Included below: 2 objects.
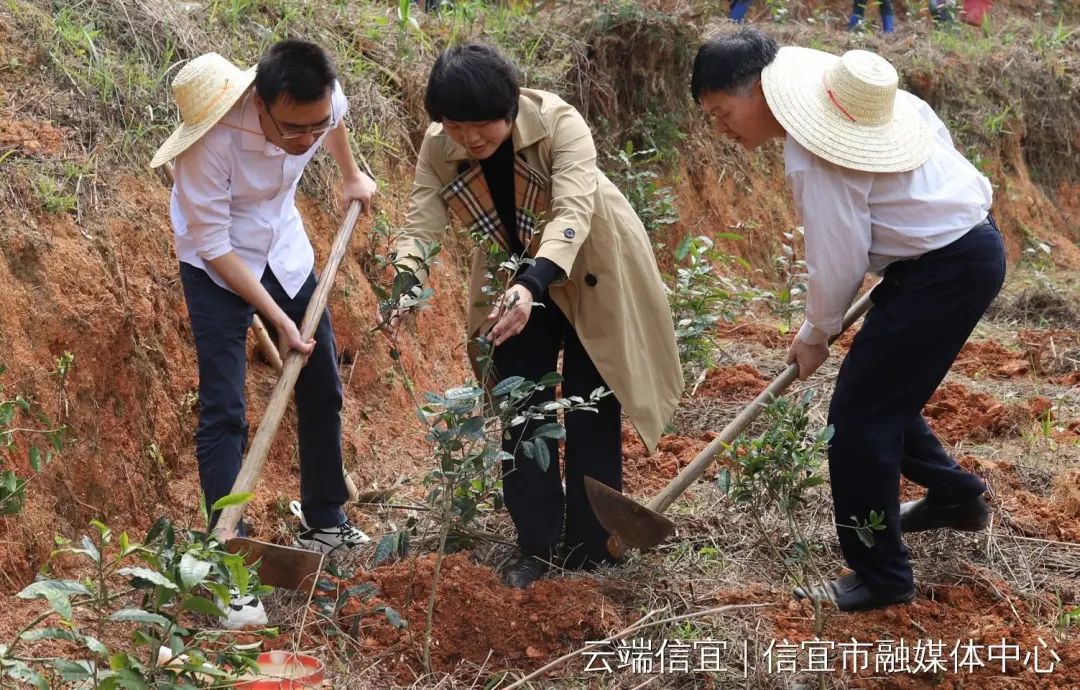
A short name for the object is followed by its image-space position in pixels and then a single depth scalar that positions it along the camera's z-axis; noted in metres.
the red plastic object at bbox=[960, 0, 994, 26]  12.92
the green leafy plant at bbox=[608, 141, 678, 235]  6.04
